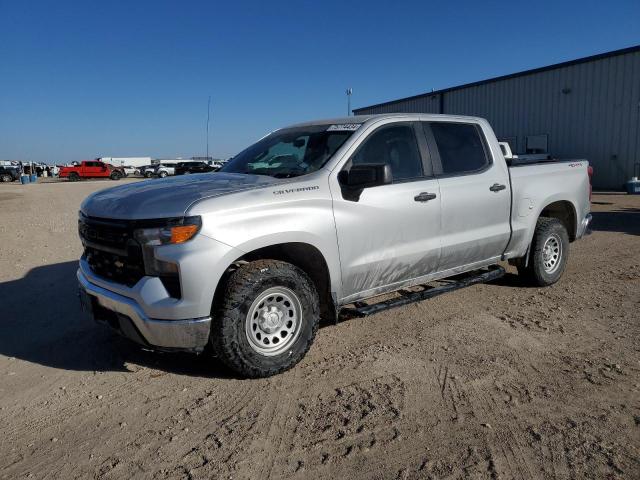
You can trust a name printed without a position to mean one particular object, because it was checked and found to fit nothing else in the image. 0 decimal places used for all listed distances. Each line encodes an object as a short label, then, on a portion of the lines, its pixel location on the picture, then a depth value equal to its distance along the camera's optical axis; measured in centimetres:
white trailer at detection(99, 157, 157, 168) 7749
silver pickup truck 324
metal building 1870
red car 4469
